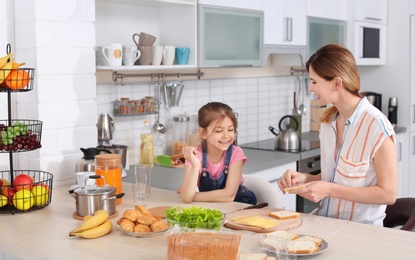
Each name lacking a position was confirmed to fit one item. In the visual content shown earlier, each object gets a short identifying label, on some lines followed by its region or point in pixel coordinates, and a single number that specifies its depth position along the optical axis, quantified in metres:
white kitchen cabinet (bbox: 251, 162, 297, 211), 3.80
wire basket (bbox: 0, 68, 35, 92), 2.49
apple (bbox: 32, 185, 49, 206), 2.50
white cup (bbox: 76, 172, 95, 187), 2.70
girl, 2.58
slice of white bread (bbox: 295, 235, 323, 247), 1.90
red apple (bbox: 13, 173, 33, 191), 2.50
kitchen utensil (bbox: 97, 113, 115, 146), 3.42
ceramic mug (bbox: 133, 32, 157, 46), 3.48
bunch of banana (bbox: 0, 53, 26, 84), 2.47
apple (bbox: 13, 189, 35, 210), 2.43
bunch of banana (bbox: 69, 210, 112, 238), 2.04
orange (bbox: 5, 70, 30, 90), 2.50
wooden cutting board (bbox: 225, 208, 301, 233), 2.10
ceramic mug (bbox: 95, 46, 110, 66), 3.26
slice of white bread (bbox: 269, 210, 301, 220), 2.22
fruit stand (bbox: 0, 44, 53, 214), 2.45
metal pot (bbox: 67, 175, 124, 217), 2.31
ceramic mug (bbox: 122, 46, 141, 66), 3.31
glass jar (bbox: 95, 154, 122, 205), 2.64
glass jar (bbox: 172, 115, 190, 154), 4.00
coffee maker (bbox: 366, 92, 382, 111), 5.35
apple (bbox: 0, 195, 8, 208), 2.44
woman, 2.36
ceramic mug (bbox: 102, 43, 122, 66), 3.23
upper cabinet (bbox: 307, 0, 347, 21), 4.58
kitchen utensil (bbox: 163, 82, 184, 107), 3.96
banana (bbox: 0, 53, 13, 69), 2.48
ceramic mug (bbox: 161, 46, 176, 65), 3.56
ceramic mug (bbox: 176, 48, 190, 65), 3.63
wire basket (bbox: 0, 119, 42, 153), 2.47
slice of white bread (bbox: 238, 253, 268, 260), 1.72
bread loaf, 1.71
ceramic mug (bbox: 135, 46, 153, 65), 3.45
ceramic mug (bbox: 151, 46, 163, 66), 3.51
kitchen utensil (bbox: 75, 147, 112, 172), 2.86
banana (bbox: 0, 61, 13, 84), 2.47
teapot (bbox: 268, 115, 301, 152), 4.23
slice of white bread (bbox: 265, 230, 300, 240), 1.95
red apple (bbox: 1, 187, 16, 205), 2.47
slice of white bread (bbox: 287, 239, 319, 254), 1.81
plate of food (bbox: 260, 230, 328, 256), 1.80
